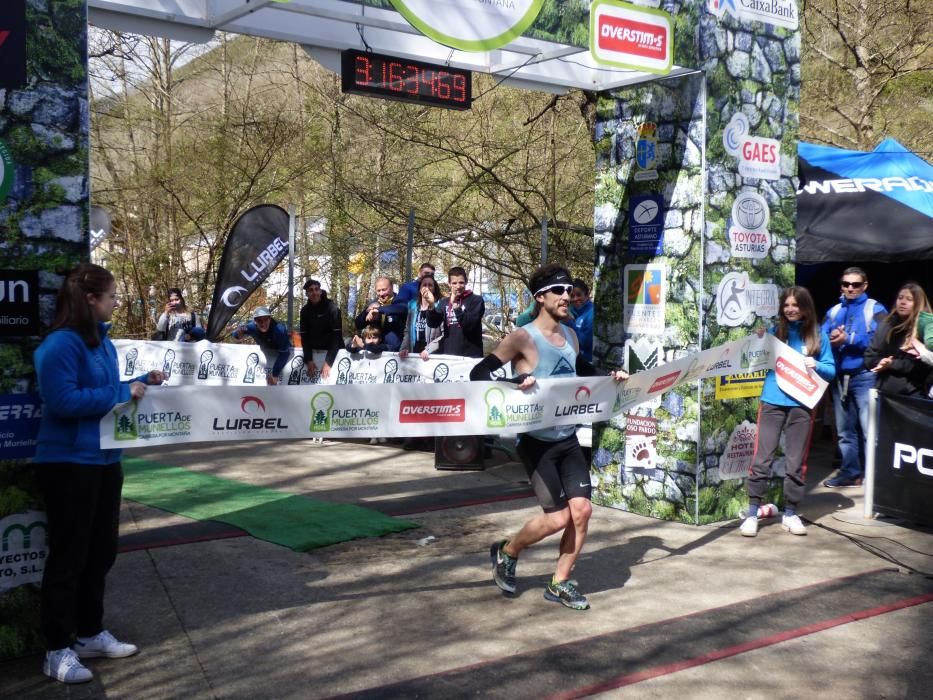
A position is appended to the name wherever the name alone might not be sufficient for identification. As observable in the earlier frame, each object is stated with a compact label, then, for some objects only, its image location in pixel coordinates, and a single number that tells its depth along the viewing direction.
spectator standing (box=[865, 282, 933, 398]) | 8.46
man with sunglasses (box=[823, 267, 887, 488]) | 9.55
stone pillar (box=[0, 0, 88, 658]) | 4.68
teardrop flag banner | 13.18
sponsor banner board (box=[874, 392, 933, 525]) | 7.48
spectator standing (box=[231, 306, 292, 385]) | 12.20
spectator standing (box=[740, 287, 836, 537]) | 7.43
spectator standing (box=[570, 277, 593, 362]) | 9.66
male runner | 5.60
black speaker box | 10.05
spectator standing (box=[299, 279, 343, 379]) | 11.45
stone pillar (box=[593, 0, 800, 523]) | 7.77
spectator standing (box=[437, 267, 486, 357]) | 10.55
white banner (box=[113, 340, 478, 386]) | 10.66
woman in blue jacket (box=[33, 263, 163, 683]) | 4.43
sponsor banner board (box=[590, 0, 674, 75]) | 6.85
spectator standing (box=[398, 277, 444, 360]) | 10.80
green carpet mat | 7.37
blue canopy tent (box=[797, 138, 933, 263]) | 10.95
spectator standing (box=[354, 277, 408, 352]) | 11.34
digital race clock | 7.00
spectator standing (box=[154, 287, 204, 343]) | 14.80
